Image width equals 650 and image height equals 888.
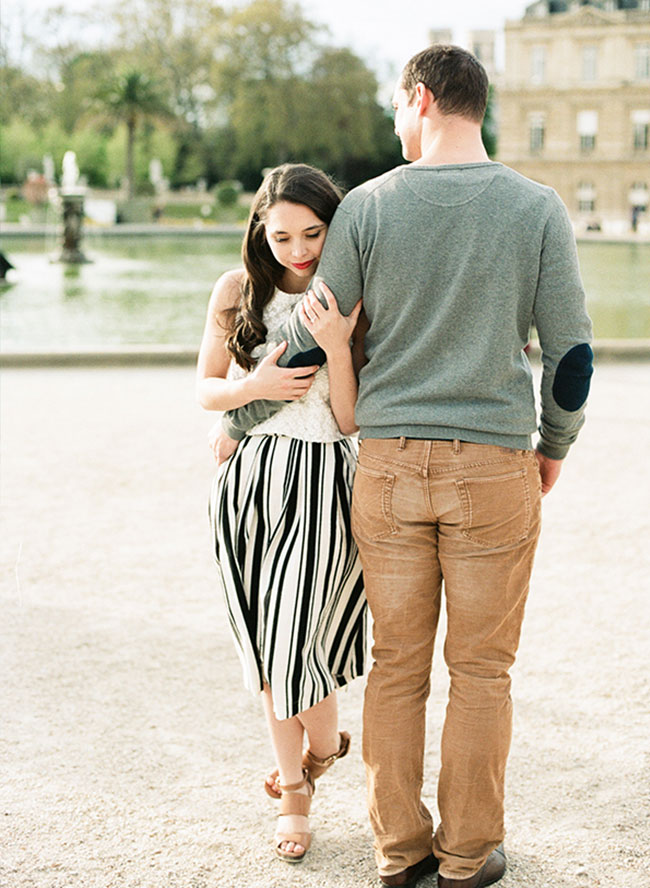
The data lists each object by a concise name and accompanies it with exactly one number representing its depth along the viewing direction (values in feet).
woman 8.20
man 7.18
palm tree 150.30
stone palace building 192.13
